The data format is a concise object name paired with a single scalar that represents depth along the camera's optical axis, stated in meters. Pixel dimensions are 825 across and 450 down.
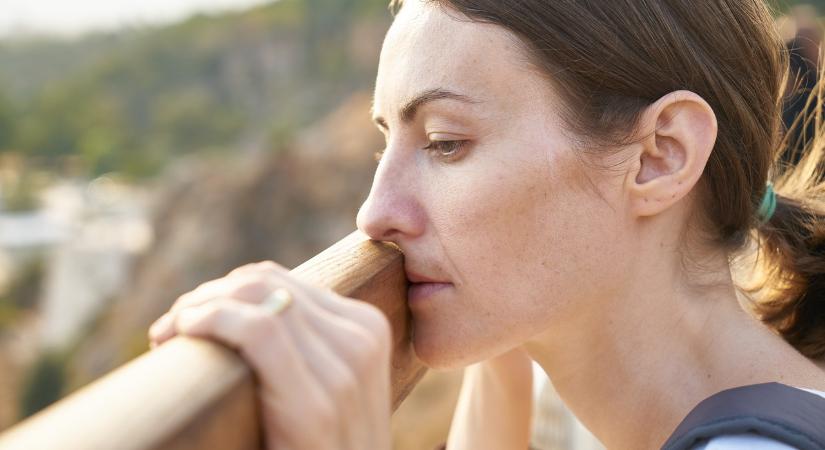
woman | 0.75
